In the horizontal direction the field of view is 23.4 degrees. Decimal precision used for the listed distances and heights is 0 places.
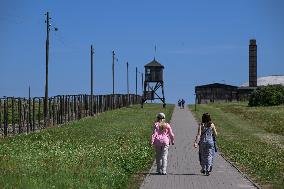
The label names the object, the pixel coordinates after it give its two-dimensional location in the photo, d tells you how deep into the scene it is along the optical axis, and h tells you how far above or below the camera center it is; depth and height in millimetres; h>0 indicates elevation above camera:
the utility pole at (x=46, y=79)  44781 +1156
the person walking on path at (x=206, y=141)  18453 -1209
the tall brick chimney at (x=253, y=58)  131125 +7394
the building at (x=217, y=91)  144875 +1134
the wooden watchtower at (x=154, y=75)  86500 +2662
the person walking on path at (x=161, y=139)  18438 -1174
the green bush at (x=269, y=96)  95500 +87
